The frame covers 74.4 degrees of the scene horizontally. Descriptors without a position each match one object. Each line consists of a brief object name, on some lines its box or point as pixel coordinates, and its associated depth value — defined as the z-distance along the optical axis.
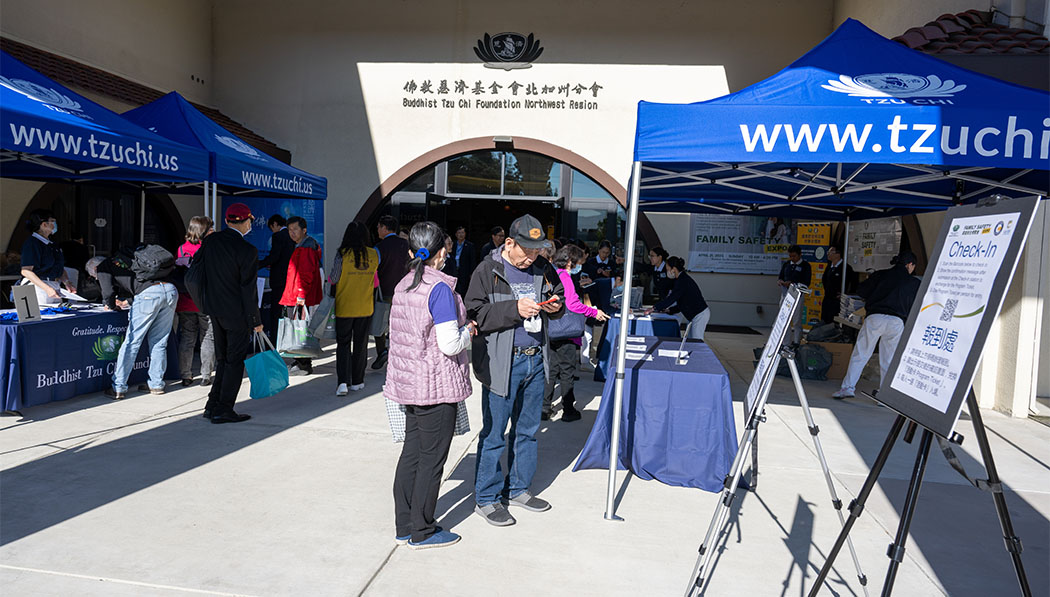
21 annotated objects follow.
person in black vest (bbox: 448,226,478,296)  10.71
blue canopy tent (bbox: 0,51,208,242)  4.73
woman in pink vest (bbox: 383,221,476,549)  3.35
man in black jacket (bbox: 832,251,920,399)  6.89
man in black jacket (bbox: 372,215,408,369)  7.50
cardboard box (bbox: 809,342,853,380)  8.56
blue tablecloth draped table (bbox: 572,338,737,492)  4.58
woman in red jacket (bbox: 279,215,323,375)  6.99
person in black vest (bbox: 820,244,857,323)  10.20
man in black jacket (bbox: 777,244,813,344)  10.48
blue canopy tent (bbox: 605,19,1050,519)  3.76
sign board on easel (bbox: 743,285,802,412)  3.27
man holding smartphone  3.72
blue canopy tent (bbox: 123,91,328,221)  7.14
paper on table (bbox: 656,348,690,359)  5.05
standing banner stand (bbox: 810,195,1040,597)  2.42
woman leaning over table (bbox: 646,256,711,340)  7.60
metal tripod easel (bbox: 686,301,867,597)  2.96
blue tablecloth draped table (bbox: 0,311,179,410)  5.49
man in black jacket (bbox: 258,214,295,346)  7.62
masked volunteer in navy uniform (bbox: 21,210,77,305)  6.22
